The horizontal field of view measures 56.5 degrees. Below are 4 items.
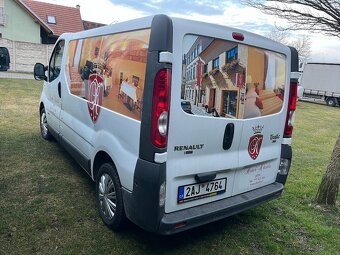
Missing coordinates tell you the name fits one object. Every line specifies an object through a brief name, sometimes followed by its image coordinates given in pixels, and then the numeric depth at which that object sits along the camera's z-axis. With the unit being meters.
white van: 2.48
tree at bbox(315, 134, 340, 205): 4.06
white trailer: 23.77
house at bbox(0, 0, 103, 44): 25.67
